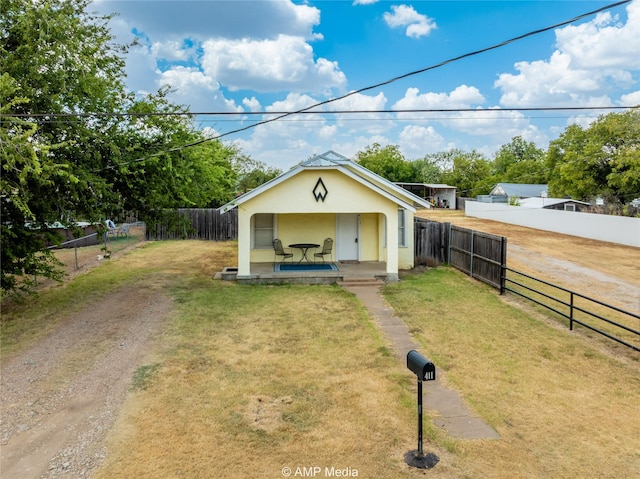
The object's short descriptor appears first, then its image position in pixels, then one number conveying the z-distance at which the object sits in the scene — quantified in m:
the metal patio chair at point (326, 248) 15.70
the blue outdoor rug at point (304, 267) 14.92
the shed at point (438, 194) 57.50
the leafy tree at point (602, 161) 33.62
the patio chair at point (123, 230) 24.51
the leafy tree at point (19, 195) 7.35
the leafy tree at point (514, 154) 84.12
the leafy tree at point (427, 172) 72.73
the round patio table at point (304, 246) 15.28
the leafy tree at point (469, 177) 64.50
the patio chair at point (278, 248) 15.47
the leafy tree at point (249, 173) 45.37
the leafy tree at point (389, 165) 68.86
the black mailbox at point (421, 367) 4.78
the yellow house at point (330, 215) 13.91
